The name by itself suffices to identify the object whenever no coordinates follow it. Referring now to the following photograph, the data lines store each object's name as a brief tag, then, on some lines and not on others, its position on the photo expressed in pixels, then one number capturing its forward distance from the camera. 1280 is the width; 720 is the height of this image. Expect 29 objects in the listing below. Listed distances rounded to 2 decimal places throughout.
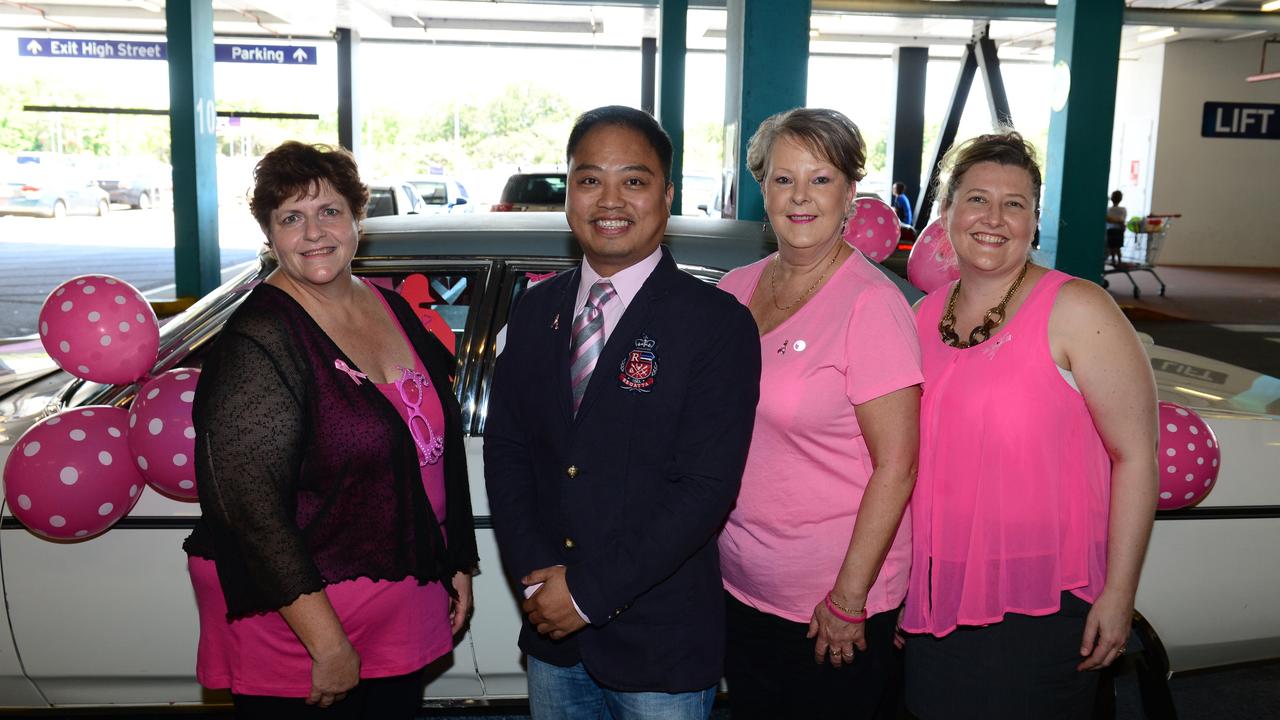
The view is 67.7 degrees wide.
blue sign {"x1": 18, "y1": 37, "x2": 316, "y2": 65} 18.06
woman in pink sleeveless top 1.85
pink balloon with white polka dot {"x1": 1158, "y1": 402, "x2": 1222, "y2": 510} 2.41
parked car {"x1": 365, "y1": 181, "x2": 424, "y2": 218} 12.05
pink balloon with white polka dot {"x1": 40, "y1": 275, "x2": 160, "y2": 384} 2.49
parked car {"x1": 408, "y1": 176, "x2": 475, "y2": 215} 19.16
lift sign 20.67
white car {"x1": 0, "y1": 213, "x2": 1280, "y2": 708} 2.59
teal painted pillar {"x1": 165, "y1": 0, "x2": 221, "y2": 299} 10.28
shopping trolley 13.97
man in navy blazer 1.65
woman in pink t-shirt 1.77
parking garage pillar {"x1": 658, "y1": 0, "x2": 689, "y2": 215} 14.02
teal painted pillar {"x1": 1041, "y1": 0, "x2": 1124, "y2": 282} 7.75
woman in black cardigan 1.65
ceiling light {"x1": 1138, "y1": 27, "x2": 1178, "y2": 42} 19.62
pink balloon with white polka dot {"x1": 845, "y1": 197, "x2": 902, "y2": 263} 3.17
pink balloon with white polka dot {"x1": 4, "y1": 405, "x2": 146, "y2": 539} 2.32
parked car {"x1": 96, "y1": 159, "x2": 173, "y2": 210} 29.23
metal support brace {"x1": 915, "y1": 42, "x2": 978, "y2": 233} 14.95
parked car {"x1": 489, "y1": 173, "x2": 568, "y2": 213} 12.95
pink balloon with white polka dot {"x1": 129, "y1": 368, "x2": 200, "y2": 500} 2.27
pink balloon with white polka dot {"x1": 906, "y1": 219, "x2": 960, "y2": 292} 2.80
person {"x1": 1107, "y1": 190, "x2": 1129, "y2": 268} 14.54
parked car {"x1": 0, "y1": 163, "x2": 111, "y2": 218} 26.19
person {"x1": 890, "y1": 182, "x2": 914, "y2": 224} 17.15
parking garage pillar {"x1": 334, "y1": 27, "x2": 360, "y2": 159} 20.64
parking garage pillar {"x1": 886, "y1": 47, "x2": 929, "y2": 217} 21.03
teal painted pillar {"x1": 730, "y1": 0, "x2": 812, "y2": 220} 5.32
